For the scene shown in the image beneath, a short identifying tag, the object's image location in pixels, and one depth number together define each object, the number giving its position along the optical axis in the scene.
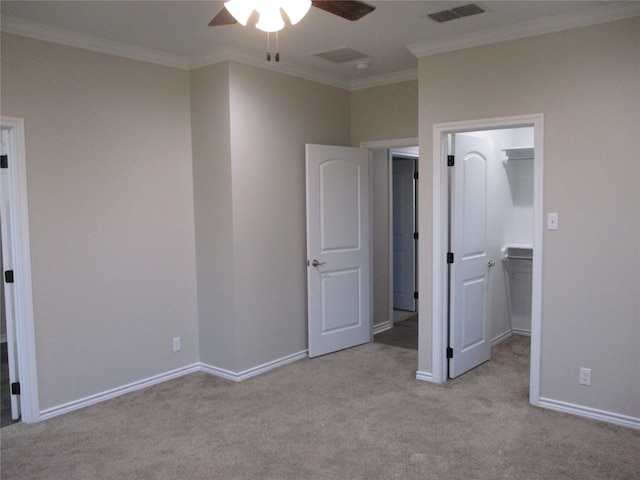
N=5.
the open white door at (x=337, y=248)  4.71
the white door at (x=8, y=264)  3.38
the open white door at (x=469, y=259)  4.11
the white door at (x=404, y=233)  6.68
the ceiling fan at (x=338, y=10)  2.33
